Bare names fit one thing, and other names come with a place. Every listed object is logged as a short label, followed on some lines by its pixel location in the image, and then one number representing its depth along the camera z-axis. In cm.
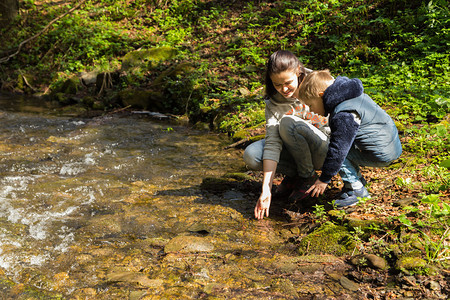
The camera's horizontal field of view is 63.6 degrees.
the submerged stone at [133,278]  227
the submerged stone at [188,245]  267
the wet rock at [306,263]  239
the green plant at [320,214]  291
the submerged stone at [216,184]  389
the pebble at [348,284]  217
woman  290
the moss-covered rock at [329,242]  255
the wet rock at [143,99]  818
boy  267
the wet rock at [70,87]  988
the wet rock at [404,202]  281
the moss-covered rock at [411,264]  213
